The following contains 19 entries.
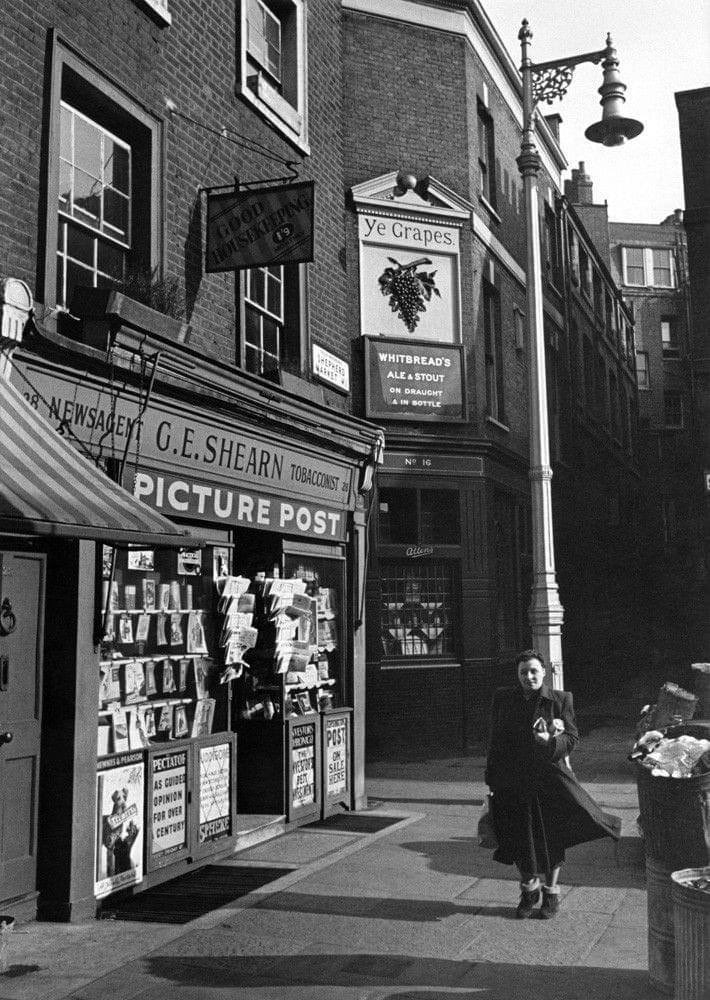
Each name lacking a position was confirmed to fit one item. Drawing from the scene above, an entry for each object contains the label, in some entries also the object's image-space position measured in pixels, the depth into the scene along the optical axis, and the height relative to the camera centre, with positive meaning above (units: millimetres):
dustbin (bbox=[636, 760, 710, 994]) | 5383 -1221
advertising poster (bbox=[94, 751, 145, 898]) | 7309 -1347
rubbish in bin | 6203 -786
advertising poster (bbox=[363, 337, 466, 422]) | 15938 +3998
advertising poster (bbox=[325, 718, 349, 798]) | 10836 -1307
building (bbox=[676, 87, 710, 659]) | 24938 +10048
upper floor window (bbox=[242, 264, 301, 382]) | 10914 +3479
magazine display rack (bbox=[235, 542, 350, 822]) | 10016 -665
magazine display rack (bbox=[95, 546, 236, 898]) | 7570 -704
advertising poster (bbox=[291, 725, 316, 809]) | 10172 -1318
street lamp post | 11664 +3942
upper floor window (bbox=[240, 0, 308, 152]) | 11180 +6552
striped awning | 5695 +871
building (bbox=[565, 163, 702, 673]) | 32312 +9056
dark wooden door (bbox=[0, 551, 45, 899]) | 6719 -507
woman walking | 6914 -1130
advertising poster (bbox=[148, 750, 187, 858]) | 7941 -1308
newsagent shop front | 7191 +22
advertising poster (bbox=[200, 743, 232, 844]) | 8656 -1331
